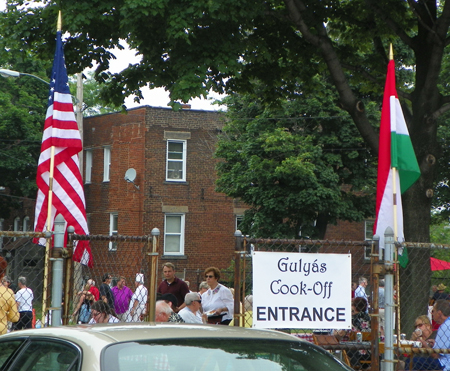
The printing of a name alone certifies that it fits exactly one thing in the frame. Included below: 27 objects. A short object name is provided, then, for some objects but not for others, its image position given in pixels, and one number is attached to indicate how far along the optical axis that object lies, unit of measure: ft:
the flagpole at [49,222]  34.12
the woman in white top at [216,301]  53.84
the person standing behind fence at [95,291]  74.26
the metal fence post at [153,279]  34.28
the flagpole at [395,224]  35.13
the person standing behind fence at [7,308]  41.76
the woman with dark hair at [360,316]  54.86
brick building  164.27
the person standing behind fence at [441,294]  72.24
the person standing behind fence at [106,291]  46.32
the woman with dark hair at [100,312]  43.91
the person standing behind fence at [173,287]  60.57
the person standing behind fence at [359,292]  84.29
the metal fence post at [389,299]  33.41
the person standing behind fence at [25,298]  73.73
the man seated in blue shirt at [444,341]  40.22
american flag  42.49
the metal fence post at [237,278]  34.05
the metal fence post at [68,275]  35.21
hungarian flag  42.00
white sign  34.54
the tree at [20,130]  187.46
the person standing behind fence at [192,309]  48.28
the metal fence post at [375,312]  34.40
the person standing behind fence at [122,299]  50.02
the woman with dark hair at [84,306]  39.18
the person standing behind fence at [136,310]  39.78
